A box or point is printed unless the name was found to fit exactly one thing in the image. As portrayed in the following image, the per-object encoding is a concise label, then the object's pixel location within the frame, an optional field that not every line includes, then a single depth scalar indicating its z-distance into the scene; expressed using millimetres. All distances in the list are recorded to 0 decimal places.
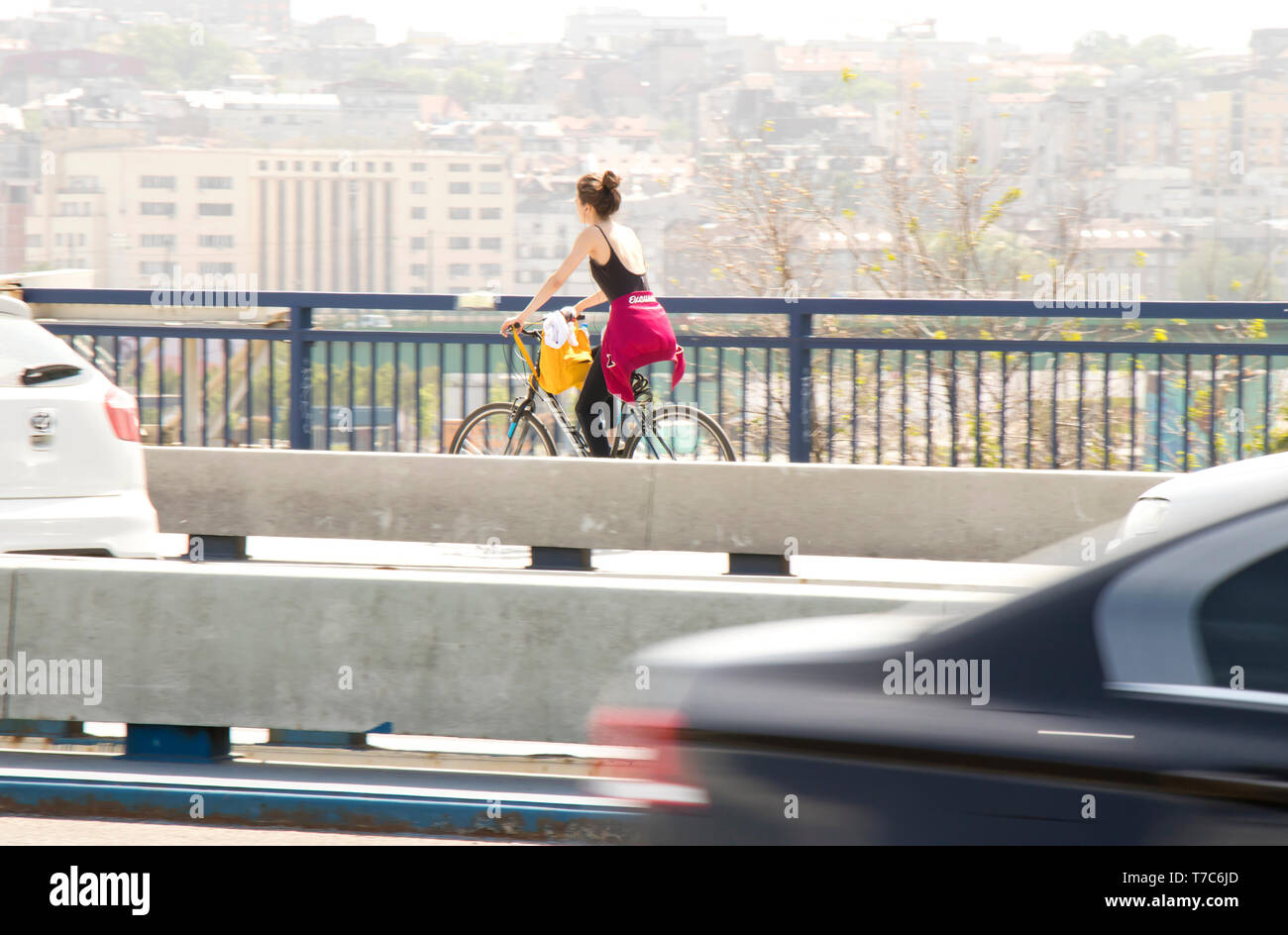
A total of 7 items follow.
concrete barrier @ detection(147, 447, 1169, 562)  15469
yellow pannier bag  18141
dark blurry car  5246
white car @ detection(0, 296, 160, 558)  12227
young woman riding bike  17422
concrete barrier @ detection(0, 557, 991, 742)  9820
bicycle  18281
